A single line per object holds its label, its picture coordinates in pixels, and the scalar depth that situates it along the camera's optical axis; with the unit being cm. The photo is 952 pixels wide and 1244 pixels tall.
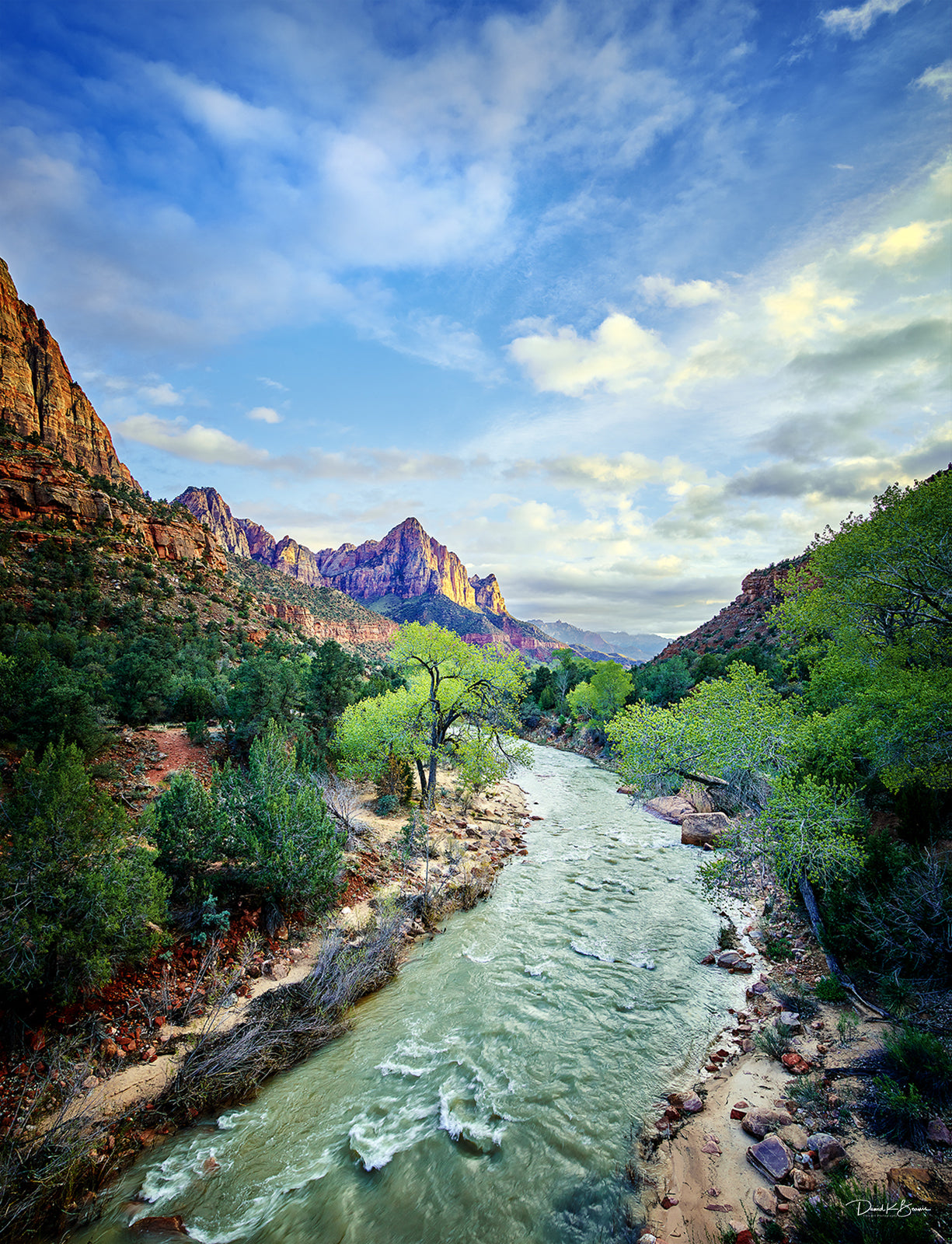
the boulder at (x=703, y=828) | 2050
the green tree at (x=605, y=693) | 5159
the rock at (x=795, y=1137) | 576
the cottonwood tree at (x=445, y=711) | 1866
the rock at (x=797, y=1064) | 703
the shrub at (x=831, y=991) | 844
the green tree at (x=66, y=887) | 673
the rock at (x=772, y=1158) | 548
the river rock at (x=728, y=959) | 1092
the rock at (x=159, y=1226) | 541
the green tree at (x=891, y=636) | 1011
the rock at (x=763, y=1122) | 613
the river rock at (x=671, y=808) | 2446
